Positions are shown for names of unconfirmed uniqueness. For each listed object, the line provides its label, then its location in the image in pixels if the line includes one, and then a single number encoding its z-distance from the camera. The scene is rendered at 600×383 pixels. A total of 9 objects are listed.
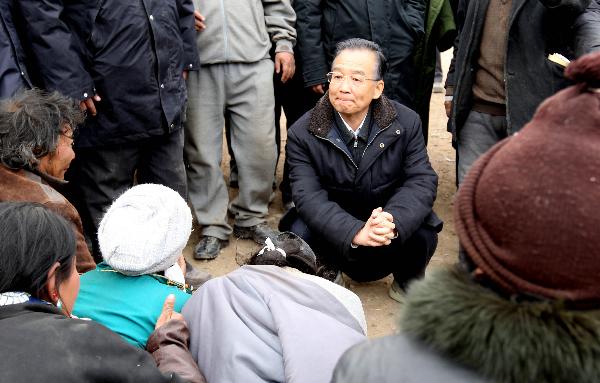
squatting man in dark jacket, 3.41
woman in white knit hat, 2.21
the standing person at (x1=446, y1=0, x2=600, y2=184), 3.42
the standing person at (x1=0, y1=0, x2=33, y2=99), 2.95
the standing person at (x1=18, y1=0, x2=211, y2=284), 3.12
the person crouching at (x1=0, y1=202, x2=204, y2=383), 1.45
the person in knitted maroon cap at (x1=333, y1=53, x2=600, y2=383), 1.07
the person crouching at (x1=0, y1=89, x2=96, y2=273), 2.61
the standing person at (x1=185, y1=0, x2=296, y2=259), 4.00
